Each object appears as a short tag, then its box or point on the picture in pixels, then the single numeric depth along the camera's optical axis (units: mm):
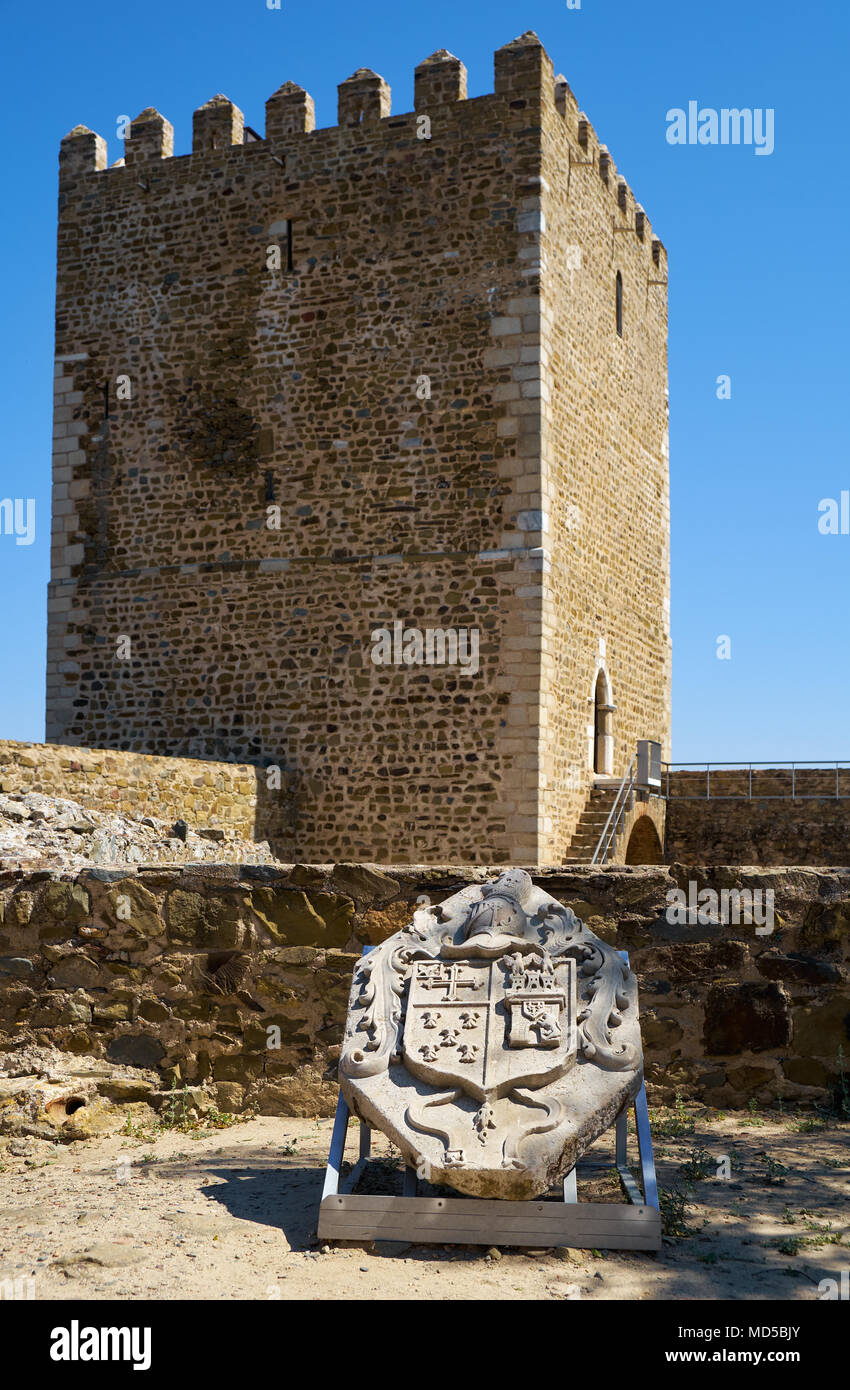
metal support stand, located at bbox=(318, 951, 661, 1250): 3451
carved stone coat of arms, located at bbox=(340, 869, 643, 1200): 3471
